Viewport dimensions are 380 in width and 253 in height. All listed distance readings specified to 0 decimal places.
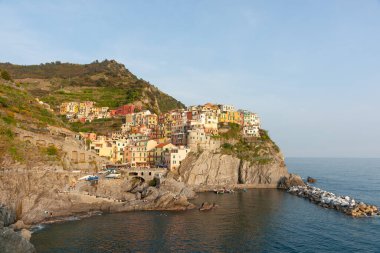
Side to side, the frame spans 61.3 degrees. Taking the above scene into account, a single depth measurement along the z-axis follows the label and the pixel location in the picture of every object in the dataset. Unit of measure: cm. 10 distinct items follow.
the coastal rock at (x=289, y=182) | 8838
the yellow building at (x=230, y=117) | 11088
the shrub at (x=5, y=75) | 9987
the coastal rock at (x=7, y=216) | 4334
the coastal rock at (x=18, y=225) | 4436
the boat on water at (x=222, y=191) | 8106
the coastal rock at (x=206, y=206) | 6005
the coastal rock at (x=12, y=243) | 3275
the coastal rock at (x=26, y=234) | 3878
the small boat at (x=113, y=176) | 6801
